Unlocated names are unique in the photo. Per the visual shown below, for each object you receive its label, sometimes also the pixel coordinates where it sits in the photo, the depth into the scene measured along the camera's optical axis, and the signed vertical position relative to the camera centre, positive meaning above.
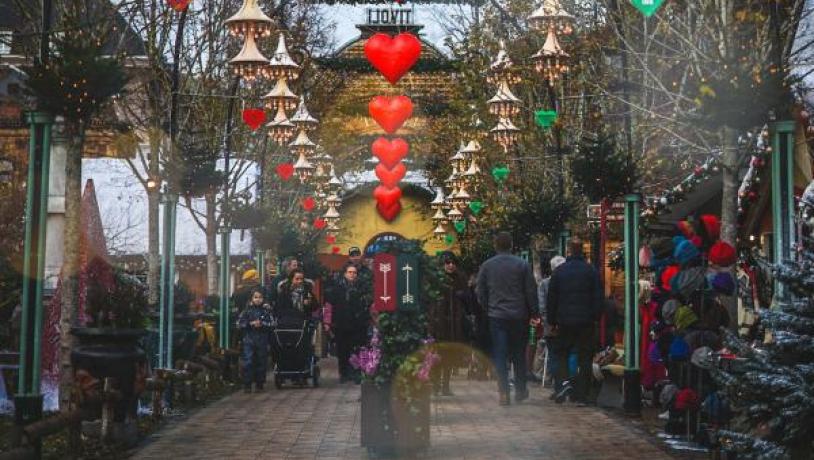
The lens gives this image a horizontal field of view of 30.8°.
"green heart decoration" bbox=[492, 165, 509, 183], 36.31 +4.02
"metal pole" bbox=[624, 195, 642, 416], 15.95 +0.25
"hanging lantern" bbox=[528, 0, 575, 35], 19.02 +4.09
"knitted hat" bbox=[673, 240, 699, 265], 14.39 +0.81
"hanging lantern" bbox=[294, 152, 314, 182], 32.62 +3.69
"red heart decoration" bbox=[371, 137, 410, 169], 34.09 +4.26
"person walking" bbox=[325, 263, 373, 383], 22.53 +0.33
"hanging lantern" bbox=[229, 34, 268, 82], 19.59 +3.62
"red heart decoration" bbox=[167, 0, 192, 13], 17.93 +4.06
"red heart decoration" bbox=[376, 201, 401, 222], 65.00 +5.45
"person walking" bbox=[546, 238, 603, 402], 17.48 +0.29
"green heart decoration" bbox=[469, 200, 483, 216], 43.20 +3.78
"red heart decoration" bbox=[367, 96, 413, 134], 28.78 +4.37
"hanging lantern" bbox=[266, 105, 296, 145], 26.00 +3.65
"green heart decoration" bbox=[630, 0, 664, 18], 16.14 +3.62
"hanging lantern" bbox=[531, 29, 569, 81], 20.53 +3.87
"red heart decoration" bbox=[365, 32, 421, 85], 24.64 +4.71
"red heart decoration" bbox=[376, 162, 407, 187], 37.09 +4.09
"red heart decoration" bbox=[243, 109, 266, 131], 26.91 +3.95
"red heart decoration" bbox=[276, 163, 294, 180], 35.62 +3.96
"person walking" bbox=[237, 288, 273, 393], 21.16 -0.06
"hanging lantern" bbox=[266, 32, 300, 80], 21.69 +3.94
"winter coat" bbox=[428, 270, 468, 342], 21.19 +0.34
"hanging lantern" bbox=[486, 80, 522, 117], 26.25 +4.15
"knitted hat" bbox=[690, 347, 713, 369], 11.28 -0.16
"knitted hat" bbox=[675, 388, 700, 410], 12.27 -0.54
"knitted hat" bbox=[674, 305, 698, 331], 12.92 +0.16
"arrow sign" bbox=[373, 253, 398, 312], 12.29 +0.42
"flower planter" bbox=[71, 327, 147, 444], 13.00 -0.26
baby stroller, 21.92 -0.19
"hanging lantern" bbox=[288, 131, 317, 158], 30.64 +3.93
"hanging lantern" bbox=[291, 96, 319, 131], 27.75 +4.02
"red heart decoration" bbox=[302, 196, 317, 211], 46.78 +4.18
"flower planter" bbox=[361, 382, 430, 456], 12.15 -0.72
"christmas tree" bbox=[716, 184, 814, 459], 7.95 -0.25
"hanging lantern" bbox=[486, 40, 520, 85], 25.66 +4.68
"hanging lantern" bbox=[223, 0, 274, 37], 17.85 +3.78
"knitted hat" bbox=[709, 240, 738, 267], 14.12 +0.78
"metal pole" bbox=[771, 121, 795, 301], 10.79 +1.08
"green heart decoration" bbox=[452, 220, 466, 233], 51.36 +3.84
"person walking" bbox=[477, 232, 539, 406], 17.42 +0.29
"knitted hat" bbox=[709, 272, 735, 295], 13.07 +0.46
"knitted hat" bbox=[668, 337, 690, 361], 12.84 -0.13
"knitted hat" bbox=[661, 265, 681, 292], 15.42 +0.64
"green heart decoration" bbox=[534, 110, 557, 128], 26.70 +3.96
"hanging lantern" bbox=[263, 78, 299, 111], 23.38 +3.75
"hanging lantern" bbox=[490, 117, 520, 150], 28.53 +3.92
